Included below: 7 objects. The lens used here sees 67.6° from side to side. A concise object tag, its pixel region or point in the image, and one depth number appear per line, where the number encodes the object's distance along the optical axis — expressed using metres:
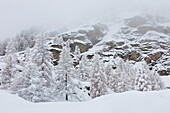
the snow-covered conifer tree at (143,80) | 18.64
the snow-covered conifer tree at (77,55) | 73.71
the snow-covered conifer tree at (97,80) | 20.67
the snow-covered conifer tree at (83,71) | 39.56
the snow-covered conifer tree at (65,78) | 20.05
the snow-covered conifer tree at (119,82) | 24.12
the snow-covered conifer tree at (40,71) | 14.45
